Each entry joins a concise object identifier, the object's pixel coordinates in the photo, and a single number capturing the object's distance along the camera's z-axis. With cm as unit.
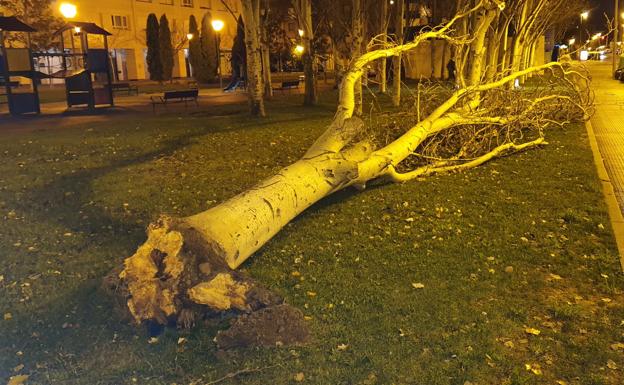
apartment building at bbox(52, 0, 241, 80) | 4753
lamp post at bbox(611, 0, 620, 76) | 3968
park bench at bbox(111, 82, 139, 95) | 2806
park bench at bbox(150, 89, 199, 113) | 1850
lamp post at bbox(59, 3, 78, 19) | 2286
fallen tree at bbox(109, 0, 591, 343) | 417
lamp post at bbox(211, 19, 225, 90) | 2949
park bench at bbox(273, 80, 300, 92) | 2519
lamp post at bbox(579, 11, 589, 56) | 7220
